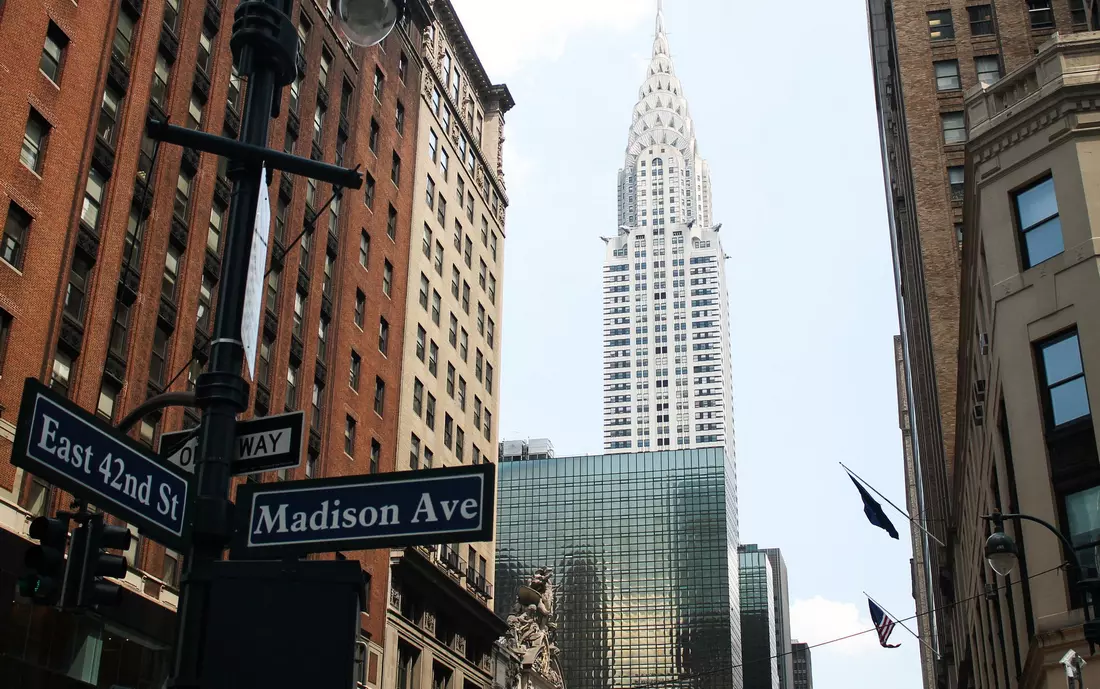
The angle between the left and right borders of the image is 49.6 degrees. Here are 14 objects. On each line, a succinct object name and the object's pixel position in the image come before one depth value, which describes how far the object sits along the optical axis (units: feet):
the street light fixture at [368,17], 32.58
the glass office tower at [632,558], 565.12
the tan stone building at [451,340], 186.19
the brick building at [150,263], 102.78
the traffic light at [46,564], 33.40
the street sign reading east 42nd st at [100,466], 24.64
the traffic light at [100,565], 34.37
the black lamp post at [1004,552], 68.28
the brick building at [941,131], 196.75
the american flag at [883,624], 183.21
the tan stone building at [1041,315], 87.45
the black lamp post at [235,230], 25.53
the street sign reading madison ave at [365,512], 27.02
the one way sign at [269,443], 29.09
